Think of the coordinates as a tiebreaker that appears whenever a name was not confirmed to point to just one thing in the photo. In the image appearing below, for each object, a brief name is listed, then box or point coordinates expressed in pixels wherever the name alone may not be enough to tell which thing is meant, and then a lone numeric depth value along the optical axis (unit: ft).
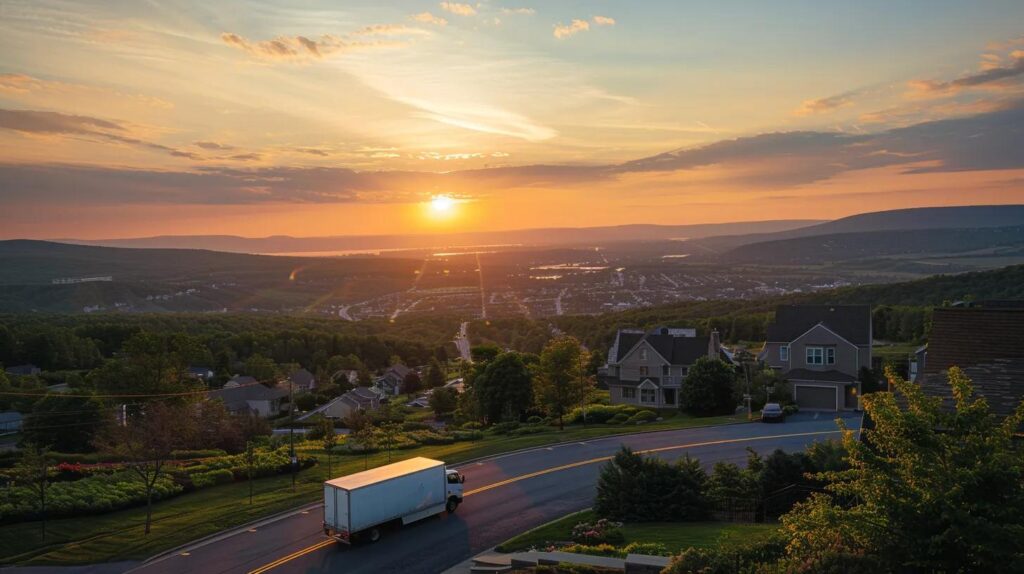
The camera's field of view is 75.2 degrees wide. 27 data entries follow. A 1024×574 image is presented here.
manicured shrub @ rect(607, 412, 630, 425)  167.89
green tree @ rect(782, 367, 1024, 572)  32.76
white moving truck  77.00
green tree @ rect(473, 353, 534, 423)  187.93
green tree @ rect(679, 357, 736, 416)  174.81
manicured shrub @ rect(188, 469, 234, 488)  110.93
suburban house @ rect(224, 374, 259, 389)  304.71
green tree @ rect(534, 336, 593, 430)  164.66
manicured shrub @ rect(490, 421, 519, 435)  161.89
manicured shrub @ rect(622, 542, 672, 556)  60.70
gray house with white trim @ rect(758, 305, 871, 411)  173.99
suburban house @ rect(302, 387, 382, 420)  267.18
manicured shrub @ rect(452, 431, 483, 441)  151.53
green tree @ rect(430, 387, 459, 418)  239.71
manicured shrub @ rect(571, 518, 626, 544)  70.78
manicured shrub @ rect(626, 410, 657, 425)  164.34
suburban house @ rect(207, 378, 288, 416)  277.64
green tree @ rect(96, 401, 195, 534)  90.99
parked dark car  149.69
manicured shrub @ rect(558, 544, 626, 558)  64.17
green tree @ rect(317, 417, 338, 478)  135.03
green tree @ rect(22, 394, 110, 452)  159.53
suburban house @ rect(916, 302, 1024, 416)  61.98
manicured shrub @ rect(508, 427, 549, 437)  155.02
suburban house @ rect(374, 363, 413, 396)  349.49
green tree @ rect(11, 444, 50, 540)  88.07
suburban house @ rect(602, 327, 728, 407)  213.46
